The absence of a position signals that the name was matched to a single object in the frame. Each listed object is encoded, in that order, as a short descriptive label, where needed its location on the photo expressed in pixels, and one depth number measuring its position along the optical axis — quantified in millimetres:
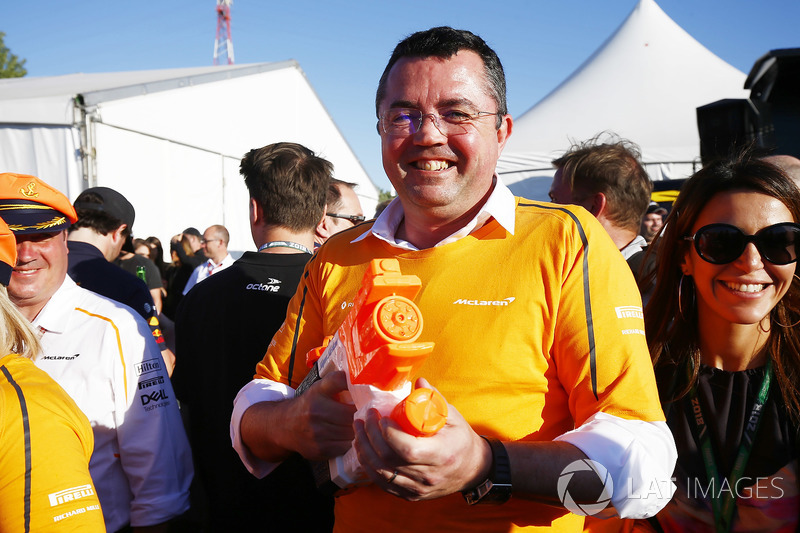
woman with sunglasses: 1760
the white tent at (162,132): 7785
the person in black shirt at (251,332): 2506
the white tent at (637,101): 10031
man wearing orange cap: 2213
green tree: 26919
